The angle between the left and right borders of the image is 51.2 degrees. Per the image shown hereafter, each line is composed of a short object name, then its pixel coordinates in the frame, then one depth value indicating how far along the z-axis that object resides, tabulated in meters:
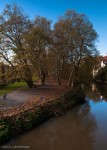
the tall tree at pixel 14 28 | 15.75
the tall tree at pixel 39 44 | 14.91
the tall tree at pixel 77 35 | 16.85
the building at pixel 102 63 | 38.74
